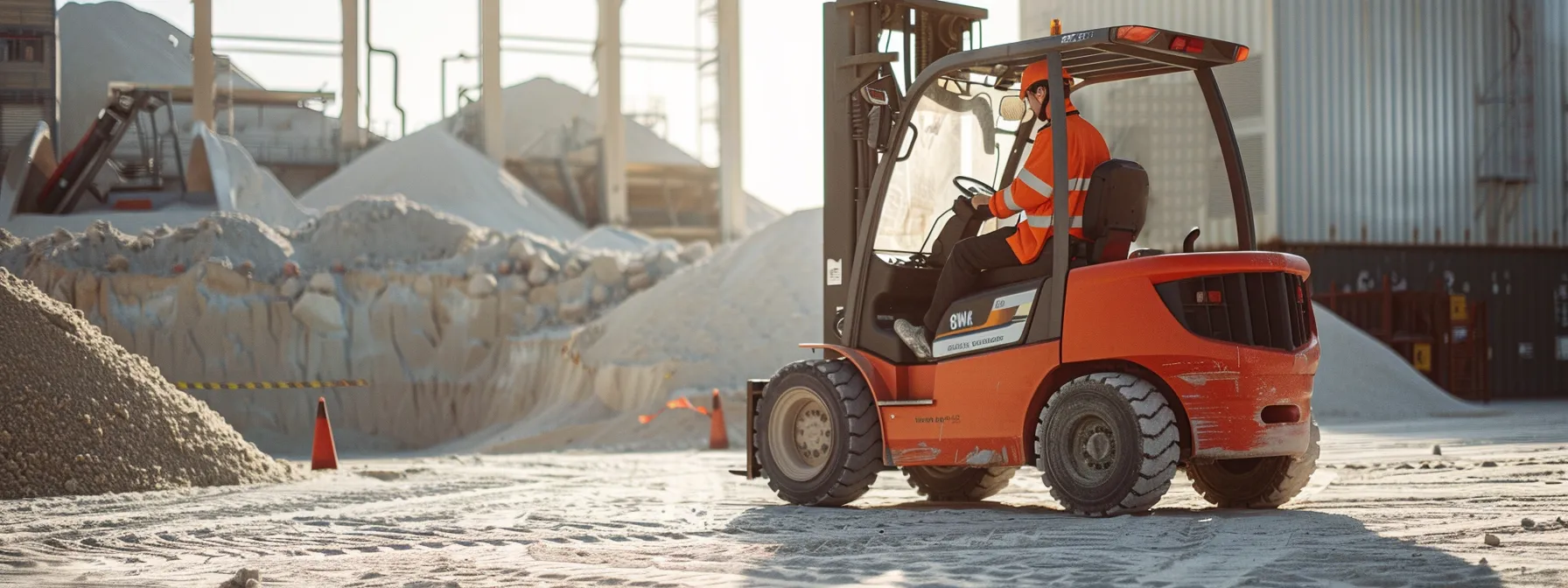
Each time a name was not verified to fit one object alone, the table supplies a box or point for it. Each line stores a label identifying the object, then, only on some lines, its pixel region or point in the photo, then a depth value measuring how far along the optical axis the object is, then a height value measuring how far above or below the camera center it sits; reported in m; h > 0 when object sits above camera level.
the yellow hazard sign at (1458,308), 21.52 -0.15
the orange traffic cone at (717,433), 16.02 -1.30
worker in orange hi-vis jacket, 7.01 +0.44
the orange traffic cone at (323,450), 12.48 -1.11
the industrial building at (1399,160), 21.22 +1.92
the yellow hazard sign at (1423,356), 21.08 -0.78
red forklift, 6.77 -0.11
